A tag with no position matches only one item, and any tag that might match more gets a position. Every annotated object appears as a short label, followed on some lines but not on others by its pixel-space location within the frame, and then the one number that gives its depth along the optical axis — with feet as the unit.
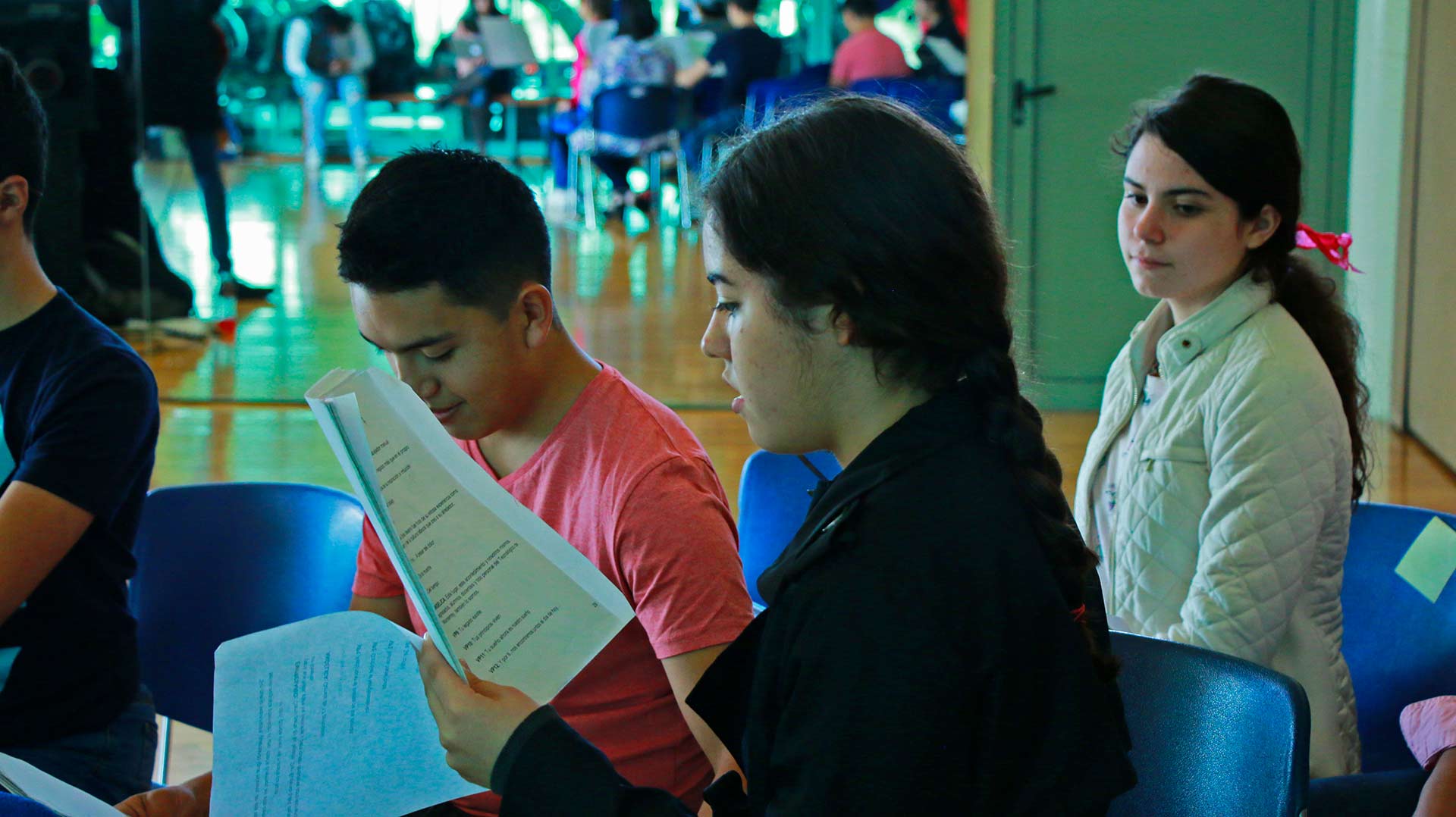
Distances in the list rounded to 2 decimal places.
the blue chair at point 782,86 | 37.81
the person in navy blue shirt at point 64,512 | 9.48
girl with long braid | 5.06
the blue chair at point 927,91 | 34.01
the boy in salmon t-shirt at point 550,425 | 7.84
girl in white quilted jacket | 10.37
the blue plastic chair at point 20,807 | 5.90
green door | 28.66
